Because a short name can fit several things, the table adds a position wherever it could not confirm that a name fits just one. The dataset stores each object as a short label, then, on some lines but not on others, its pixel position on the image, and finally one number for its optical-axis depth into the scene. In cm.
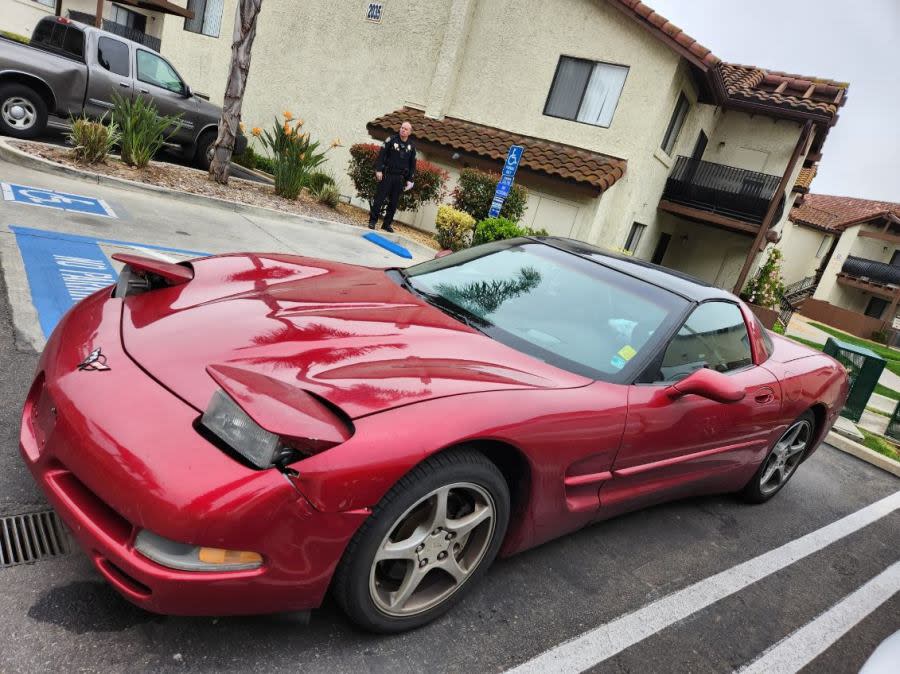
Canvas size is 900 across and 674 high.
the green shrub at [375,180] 1179
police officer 1031
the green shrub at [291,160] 1018
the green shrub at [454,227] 1106
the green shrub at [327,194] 1130
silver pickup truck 823
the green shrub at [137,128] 828
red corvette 169
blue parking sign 962
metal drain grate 202
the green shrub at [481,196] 1204
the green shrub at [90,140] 771
